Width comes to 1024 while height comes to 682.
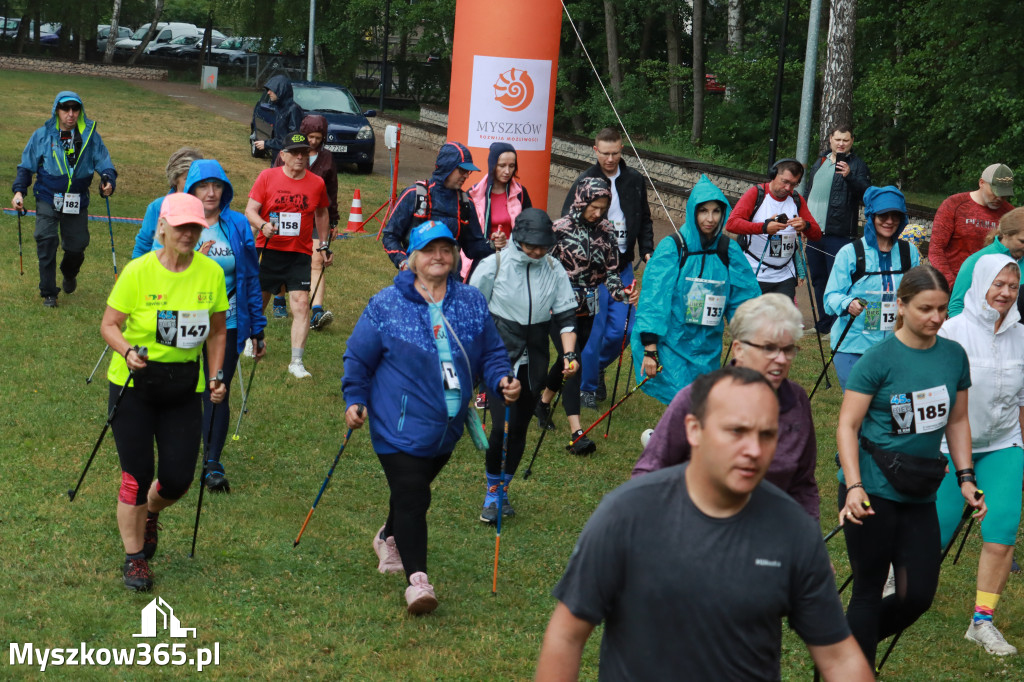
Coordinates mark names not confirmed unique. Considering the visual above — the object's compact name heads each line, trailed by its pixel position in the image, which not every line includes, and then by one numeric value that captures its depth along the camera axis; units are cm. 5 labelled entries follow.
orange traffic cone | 1942
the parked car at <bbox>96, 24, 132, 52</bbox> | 5791
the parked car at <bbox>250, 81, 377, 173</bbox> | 2549
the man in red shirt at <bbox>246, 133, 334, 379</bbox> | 1002
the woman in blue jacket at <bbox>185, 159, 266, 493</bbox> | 750
